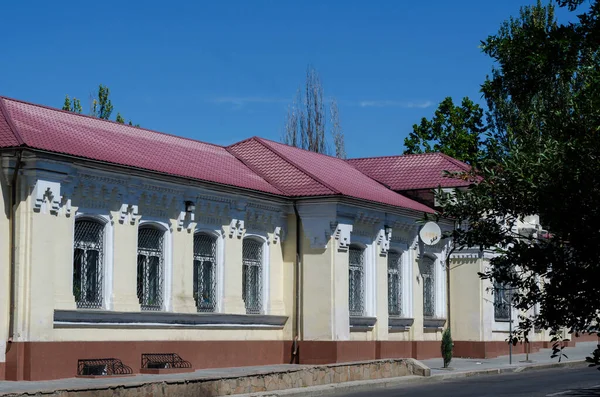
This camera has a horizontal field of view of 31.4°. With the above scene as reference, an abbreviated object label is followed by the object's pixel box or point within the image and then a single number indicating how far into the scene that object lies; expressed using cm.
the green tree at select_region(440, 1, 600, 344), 955
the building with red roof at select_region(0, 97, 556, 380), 2252
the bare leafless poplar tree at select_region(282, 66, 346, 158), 6309
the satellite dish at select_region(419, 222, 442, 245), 3416
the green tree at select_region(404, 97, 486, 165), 5366
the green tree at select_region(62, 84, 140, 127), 5528
